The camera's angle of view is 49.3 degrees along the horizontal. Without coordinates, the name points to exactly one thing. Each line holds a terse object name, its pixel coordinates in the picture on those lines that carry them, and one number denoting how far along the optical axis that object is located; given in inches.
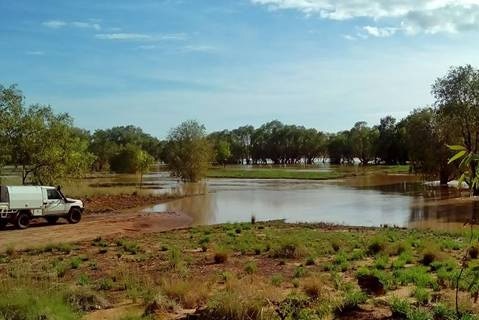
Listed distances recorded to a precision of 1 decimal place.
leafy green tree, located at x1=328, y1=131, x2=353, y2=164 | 6510.8
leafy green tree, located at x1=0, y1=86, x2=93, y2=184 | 1427.2
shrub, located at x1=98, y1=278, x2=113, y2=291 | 477.7
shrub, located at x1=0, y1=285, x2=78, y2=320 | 323.6
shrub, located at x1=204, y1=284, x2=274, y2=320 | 315.0
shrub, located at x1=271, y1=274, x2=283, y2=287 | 476.3
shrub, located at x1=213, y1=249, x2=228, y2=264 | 634.8
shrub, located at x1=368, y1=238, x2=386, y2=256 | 689.0
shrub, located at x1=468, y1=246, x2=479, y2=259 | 557.1
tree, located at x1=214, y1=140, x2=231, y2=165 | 5590.6
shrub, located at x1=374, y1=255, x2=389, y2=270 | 566.3
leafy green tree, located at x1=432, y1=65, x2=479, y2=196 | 2240.4
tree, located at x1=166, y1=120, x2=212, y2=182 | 2994.6
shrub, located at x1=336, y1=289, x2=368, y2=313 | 359.9
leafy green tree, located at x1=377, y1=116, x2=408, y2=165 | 4973.4
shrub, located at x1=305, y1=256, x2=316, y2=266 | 613.4
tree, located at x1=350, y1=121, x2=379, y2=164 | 5905.0
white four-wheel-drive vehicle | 1029.8
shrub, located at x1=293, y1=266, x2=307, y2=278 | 528.3
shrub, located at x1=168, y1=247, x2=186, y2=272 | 582.9
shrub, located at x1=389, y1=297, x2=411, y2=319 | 332.2
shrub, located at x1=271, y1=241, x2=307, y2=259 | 666.2
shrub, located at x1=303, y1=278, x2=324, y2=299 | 409.2
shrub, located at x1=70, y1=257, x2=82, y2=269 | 608.1
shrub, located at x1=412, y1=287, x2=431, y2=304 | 386.2
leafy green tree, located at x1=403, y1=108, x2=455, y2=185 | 2354.8
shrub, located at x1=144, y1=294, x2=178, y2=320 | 372.2
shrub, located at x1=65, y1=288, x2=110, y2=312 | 397.1
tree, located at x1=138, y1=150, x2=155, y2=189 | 3021.7
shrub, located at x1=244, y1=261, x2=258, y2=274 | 555.3
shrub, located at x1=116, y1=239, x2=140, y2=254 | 741.9
